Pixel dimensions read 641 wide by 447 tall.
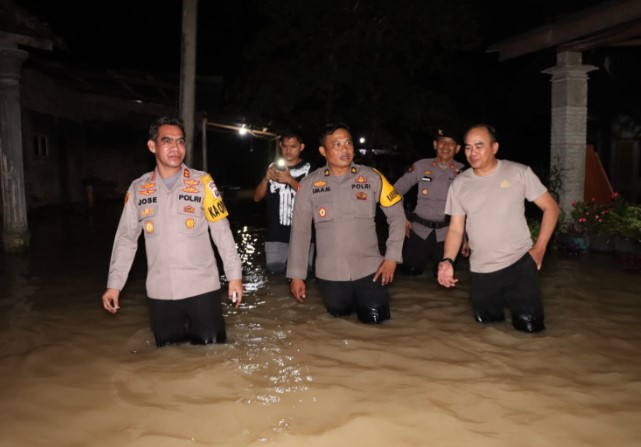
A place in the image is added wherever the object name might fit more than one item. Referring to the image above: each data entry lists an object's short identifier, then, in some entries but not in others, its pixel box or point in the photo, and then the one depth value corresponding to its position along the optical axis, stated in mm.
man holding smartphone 6934
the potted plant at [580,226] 9398
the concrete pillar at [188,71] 8312
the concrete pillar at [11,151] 9656
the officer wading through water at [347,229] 5352
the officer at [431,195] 7469
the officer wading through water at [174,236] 4414
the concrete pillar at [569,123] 9922
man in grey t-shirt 4902
